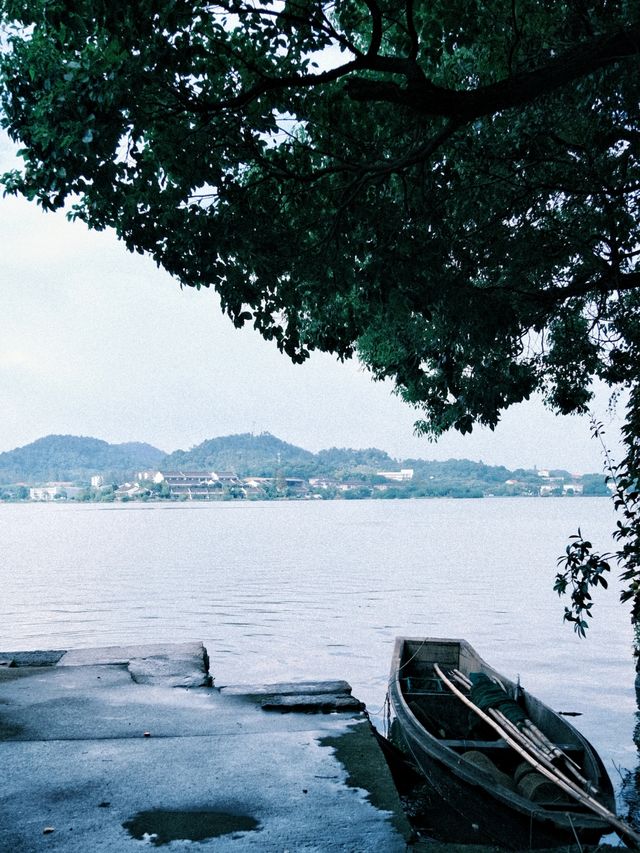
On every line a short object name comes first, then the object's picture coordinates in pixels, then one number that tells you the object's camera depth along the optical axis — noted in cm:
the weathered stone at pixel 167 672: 802
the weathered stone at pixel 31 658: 893
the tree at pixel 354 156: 561
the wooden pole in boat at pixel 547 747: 662
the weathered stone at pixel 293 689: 748
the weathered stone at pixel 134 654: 903
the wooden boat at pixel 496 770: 566
